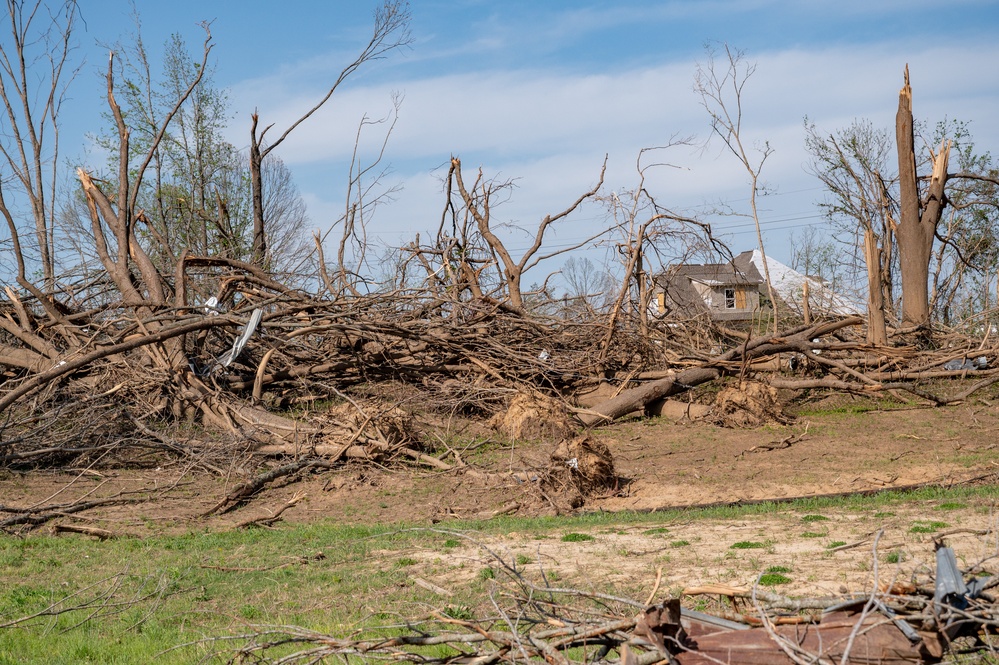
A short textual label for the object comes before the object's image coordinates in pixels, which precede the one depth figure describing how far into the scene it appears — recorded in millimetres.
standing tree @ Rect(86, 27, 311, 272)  21812
